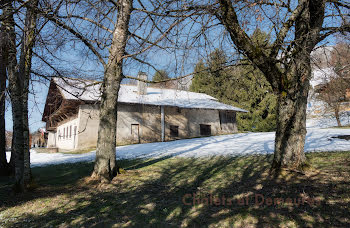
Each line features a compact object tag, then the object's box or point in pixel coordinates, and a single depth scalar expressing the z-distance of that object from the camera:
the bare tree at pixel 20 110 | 4.88
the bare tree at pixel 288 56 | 4.00
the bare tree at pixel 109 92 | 5.59
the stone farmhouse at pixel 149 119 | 16.92
